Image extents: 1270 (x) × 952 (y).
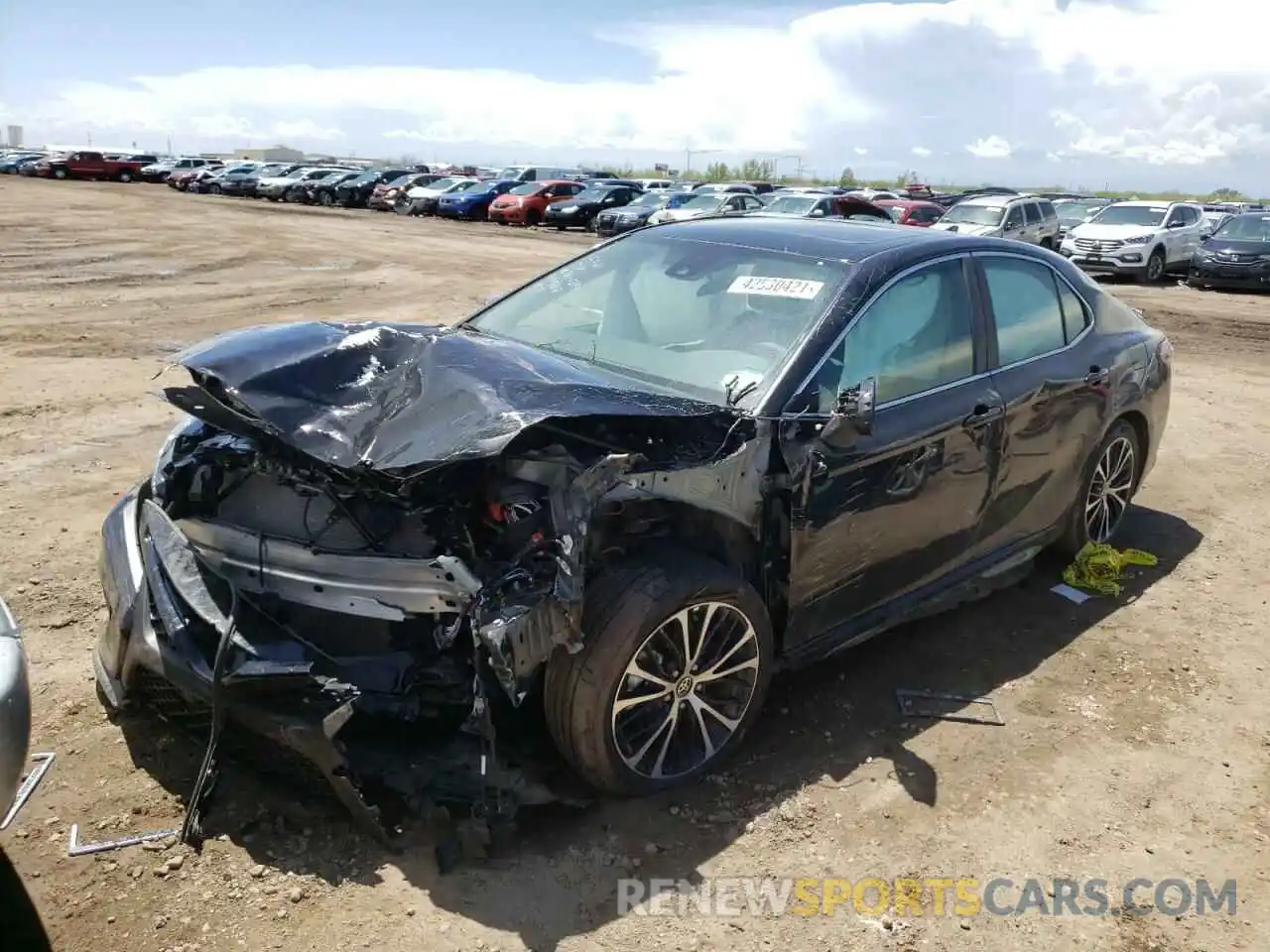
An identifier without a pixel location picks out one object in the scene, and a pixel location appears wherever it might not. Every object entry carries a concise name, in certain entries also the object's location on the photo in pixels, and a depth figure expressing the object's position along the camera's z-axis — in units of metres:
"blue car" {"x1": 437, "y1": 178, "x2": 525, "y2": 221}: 33.69
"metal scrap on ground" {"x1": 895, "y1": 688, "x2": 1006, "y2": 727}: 3.93
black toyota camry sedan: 2.91
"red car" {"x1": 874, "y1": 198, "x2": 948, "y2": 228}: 23.17
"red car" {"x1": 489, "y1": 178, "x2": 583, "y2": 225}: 31.64
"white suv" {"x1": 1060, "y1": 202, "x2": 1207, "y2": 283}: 19.95
